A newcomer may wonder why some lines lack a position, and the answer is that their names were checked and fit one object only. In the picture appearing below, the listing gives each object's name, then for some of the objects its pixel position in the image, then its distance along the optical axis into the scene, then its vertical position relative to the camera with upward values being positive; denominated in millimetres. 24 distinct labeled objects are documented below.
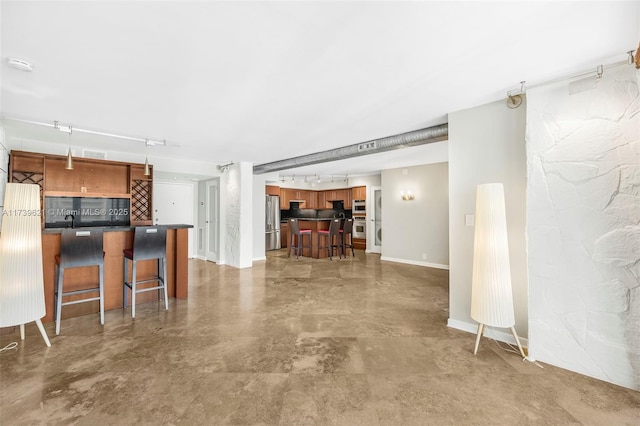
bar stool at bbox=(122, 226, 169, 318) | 3379 -471
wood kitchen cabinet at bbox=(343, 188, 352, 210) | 9328 +513
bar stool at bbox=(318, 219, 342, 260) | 7250 -557
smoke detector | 2064 +1213
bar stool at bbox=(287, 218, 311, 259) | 7523 -639
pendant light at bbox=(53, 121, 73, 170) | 3379 +1136
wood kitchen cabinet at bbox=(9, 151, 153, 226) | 4406 +688
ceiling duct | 3631 +1104
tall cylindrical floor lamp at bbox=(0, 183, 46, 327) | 2453 -414
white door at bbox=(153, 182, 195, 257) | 6703 +292
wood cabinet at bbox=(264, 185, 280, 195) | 8938 +833
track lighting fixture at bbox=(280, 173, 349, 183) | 8758 +1225
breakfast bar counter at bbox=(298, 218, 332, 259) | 7512 -421
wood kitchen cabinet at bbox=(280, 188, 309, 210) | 9691 +642
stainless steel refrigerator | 8727 -315
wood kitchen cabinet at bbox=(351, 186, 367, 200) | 8603 +685
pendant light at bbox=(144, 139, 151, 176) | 4144 +1128
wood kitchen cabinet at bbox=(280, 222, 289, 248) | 9533 -735
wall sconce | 6771 +445
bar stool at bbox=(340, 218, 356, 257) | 7648 -545
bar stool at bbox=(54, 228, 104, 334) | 2963 -462
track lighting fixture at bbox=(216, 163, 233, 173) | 6470 +1170
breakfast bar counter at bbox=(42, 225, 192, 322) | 3207 -766
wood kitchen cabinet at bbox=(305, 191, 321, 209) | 10398 +535
